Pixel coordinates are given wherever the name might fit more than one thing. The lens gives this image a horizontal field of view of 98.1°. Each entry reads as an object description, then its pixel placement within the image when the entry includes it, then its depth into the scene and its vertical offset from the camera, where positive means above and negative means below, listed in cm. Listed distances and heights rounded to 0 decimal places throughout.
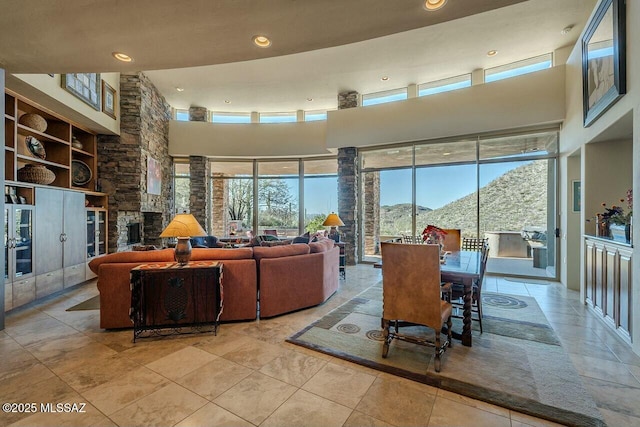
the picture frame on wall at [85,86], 444 +216
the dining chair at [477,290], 315 -90
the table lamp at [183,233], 315 -25
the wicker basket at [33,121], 442 +146
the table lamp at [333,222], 574 -21
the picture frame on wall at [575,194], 485 +32
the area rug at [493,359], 195 -134
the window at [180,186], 820 +76
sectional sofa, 319 -85
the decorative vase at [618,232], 297 -22
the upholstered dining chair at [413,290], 237 -70
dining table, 267 -66
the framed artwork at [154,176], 661 +89
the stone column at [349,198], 722 +37
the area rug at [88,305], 397 -138
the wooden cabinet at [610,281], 283 -81
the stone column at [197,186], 798 +74
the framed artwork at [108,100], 558 +232
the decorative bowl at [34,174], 430 +59
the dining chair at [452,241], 439 -46
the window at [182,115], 834 +293
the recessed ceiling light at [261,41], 250 +157
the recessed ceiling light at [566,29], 459 +306
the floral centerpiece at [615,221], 292 -10
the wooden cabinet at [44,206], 385 +10
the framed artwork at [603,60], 289 +182
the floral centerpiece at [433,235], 348 -29
